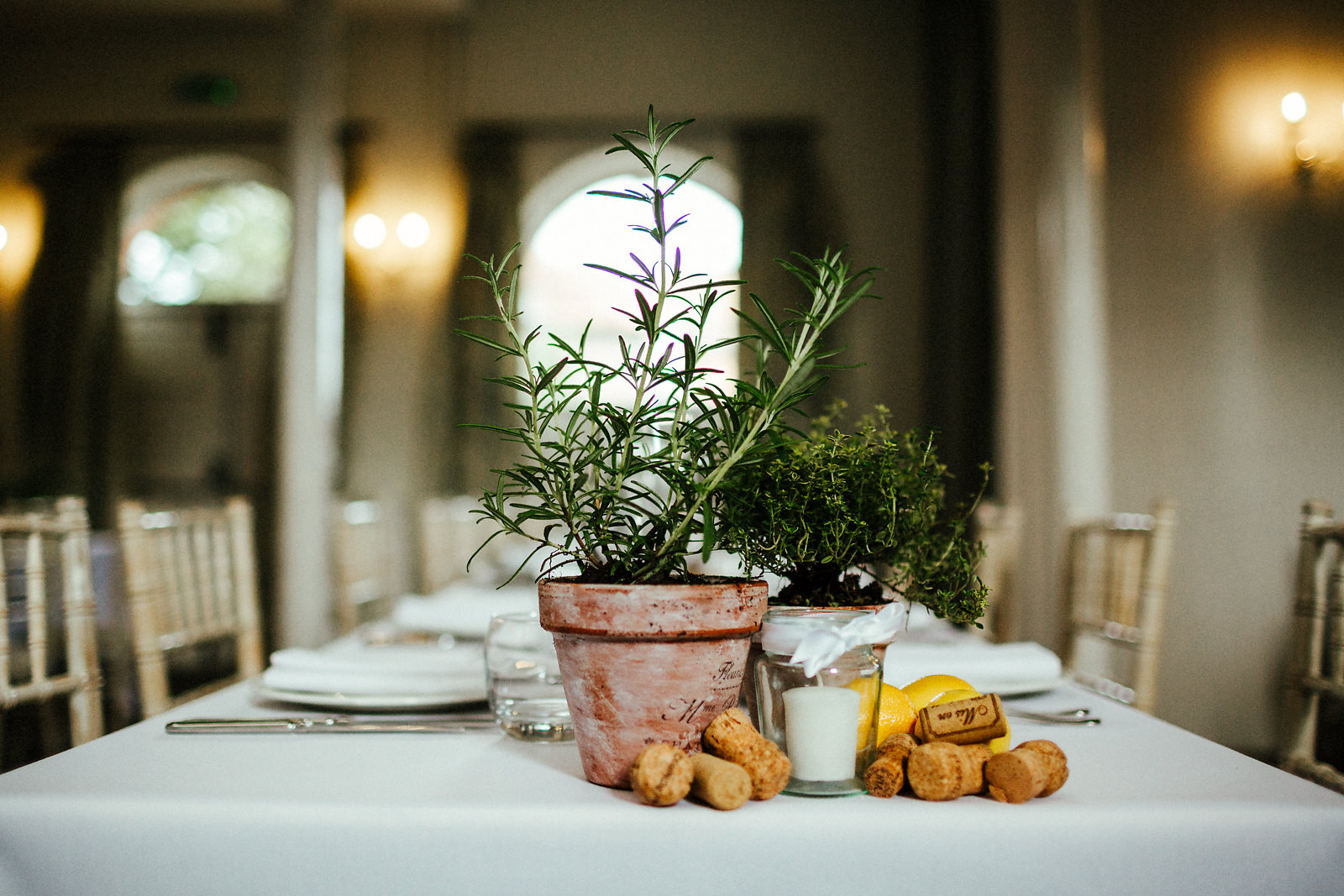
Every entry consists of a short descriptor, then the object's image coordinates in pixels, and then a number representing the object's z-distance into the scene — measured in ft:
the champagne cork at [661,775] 1.55
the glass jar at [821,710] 1.65
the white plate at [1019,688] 2.69
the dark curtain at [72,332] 16.62
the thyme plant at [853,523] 1.85
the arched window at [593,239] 15.93
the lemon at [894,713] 1.87
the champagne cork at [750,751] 1.60
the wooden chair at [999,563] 5.73
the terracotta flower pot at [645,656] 1.61
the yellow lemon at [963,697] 1.86
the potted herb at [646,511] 1.63
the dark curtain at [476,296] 15.74
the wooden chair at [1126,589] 4.47
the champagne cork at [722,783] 1.55
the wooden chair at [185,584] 3.98
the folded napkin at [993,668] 2.72
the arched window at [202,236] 17.61
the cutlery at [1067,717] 2.31
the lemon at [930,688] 2.04
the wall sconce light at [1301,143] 9.20
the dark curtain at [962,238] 12.00
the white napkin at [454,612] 4.09
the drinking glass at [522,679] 2.19
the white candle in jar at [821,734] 1.64
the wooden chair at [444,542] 8.32
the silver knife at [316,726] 2.22
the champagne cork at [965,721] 1.75
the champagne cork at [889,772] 1.65
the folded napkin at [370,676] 2.49
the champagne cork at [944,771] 1.63
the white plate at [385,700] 2.46
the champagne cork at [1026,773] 1.61
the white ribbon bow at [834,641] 1.62
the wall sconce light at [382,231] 15.34
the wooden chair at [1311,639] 3.45
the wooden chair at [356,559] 6.44
